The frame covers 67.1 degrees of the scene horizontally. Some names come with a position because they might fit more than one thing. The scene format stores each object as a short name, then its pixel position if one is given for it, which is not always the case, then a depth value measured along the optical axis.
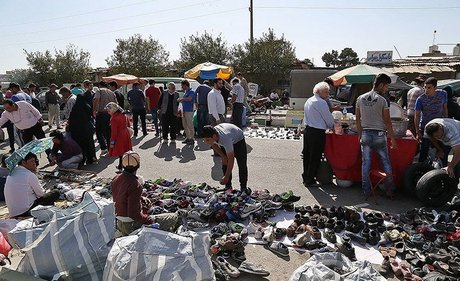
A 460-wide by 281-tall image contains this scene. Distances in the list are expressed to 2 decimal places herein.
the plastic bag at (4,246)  3.88
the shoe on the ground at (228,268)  3.55
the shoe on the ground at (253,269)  3.59
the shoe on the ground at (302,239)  4.23
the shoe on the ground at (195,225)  4.75
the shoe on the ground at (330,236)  4.32
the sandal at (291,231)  4.51
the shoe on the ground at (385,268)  3.66
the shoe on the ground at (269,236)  4.36
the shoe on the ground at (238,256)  3.90
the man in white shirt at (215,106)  9.22
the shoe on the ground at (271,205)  5.22
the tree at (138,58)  38.25
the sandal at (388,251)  3.90
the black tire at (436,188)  5.24
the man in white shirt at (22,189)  4.76
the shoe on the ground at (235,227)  4.55
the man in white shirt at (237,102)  10.70
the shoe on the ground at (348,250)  3.92
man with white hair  6.21
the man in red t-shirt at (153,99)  12.07
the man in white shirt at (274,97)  25.57
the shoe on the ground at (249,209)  4.94
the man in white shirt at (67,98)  8.73
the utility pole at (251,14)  29.45
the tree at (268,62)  32.12
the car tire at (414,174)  5.72
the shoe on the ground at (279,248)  4.08
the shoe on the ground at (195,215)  4.97
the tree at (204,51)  36.16
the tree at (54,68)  40.12
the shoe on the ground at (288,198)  5.45
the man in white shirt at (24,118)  7.93
